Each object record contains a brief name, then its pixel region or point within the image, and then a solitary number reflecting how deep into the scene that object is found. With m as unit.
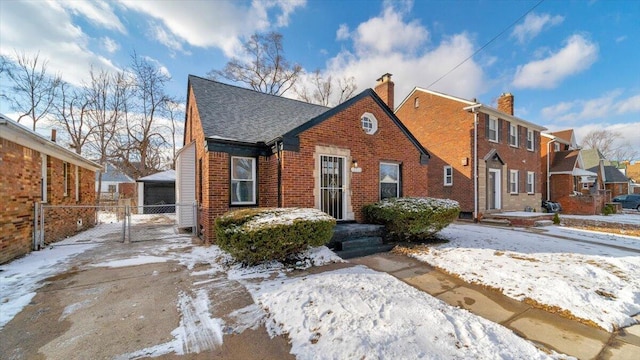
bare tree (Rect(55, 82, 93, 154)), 21.42
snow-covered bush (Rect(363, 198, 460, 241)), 7.36
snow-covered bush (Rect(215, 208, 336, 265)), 5.19
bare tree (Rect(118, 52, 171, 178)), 22.88
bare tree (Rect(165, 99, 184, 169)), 24.83
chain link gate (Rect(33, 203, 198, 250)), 7.17
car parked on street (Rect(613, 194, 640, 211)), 24.09
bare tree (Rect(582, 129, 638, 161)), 44.19
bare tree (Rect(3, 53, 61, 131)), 19.30
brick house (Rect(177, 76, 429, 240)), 7.57
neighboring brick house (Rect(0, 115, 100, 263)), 5.68
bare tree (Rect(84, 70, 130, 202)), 22.09
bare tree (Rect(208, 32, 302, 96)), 24.23
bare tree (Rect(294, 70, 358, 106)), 27.14
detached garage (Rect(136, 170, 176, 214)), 18.53
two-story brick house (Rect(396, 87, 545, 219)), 14.25
